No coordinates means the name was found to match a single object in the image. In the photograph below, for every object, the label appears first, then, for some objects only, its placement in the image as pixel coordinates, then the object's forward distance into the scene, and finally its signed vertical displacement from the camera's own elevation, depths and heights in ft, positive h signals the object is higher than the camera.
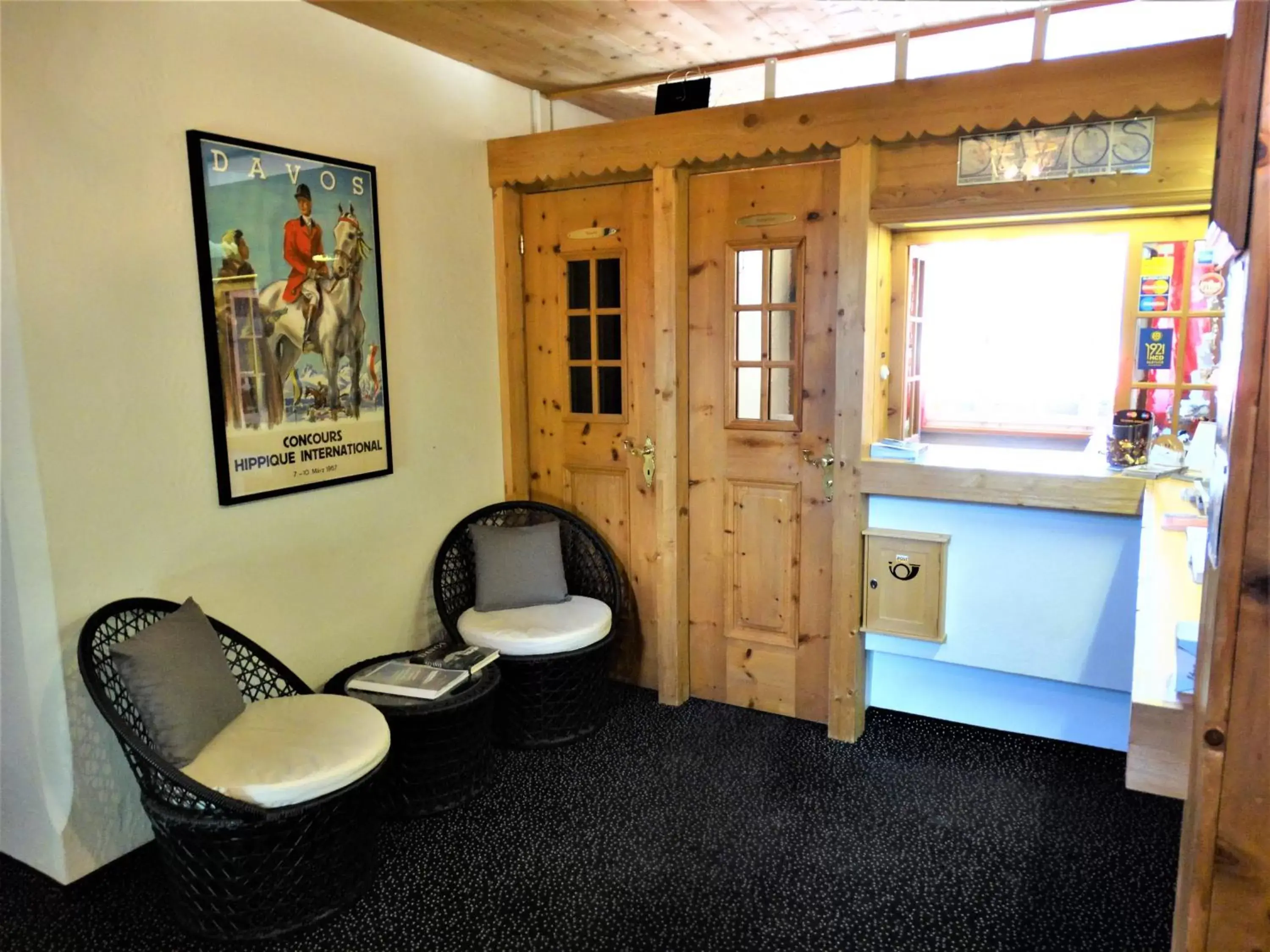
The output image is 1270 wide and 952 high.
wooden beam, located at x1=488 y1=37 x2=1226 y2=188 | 7.95 +2.44
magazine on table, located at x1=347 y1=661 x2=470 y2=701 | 8.68 -3.40
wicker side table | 8.50 -4.01
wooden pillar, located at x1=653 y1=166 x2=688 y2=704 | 10.56 -0.94
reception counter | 9.12 -2.66
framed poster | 8.24 +0.36
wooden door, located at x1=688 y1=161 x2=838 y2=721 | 10.16 -0.99
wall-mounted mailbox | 9.90 -2.77
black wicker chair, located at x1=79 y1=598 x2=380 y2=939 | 6.61 -3.91
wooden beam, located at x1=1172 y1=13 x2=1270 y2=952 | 2.80 -1.10
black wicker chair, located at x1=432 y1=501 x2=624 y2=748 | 9.89 -3.61
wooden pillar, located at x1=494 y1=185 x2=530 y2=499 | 11.69 +0.10
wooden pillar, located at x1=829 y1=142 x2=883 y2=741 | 9.48 -0.76
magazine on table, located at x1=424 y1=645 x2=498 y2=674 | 9.20 -3.37
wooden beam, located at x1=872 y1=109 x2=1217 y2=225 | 8.15 +1.57
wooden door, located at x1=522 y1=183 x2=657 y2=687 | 11.19 -0.24
